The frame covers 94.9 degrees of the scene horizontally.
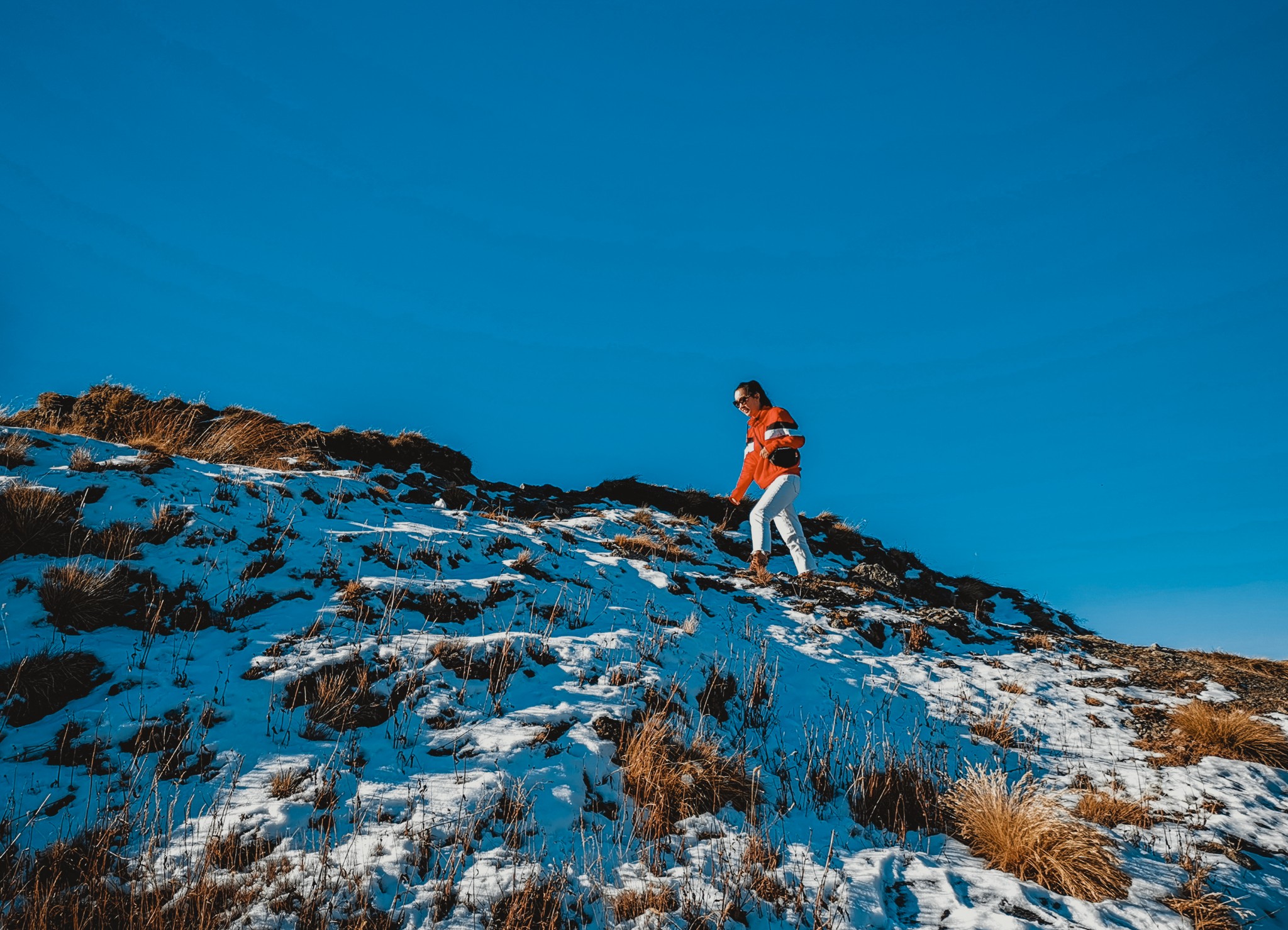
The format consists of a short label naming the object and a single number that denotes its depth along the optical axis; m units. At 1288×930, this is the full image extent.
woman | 9.82
